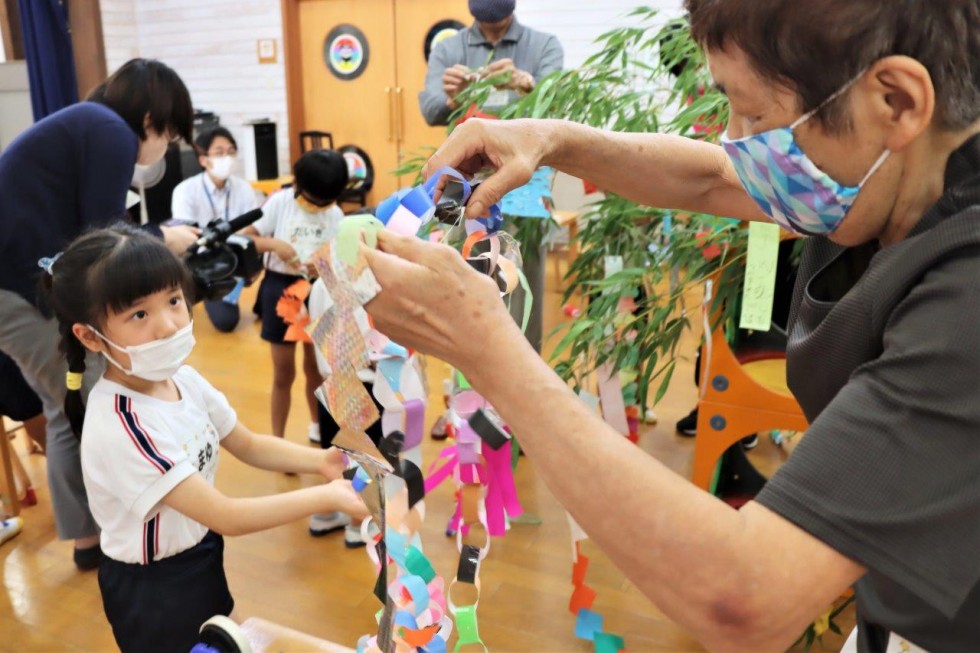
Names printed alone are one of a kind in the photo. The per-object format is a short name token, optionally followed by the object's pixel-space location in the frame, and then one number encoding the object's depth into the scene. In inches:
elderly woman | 24.1
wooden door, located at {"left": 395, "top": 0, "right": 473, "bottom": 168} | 247.8
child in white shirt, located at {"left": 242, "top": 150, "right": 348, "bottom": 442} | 117.9
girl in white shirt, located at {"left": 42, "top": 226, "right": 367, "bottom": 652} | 59.2
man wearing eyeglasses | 162.9
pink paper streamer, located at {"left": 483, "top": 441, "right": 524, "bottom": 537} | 52.1
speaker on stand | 255.3
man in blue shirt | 120.2
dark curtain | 227.0
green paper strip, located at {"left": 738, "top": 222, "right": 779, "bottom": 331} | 70.0
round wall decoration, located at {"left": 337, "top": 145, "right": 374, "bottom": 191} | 259.1
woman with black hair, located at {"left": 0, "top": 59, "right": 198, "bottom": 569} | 82.0
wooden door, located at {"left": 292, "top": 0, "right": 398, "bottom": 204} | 261.0
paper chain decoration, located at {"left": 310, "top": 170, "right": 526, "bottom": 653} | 31.4
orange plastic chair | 83.5
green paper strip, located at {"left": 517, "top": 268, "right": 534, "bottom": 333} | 42.2
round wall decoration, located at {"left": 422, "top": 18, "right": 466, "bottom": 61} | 246.1
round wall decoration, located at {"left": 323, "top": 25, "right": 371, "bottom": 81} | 263.4
